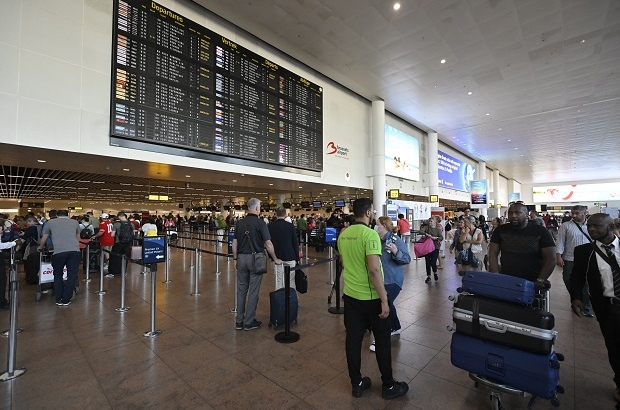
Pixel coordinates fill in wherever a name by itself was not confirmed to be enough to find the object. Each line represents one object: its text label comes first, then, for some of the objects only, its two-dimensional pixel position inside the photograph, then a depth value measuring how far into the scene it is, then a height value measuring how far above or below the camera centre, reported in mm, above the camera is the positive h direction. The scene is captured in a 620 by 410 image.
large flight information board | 6605 +3345
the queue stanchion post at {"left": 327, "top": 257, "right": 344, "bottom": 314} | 4666 -1455
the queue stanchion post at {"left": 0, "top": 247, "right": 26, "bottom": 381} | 2834 -1297
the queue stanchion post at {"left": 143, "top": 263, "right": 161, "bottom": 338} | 3811 -1517
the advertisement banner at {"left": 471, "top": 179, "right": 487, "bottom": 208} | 22184 +1919
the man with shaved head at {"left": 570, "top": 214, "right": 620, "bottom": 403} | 2355 -571
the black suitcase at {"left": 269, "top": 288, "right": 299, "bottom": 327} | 4047 -1334
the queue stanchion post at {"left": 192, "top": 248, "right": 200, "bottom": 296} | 5816 -1567
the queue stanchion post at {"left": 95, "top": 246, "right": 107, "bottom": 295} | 5848 -1561
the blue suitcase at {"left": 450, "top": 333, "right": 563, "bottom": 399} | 2002 -1114
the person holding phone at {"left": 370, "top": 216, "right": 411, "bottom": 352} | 3351 -564
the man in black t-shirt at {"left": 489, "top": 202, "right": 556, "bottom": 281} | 2783 -333
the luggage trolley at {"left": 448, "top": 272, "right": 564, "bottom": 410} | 1995 -1015
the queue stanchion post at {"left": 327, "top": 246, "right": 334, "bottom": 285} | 6885 -1624
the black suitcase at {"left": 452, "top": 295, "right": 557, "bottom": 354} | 2000 -807
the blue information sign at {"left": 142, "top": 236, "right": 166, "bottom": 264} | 4328 -544
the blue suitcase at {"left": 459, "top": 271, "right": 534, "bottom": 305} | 2133 -562
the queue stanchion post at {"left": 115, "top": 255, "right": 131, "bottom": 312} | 4827 -1373
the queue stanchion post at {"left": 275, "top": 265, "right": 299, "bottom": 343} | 3656 -1442
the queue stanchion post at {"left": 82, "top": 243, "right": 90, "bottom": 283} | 6938 -1265
